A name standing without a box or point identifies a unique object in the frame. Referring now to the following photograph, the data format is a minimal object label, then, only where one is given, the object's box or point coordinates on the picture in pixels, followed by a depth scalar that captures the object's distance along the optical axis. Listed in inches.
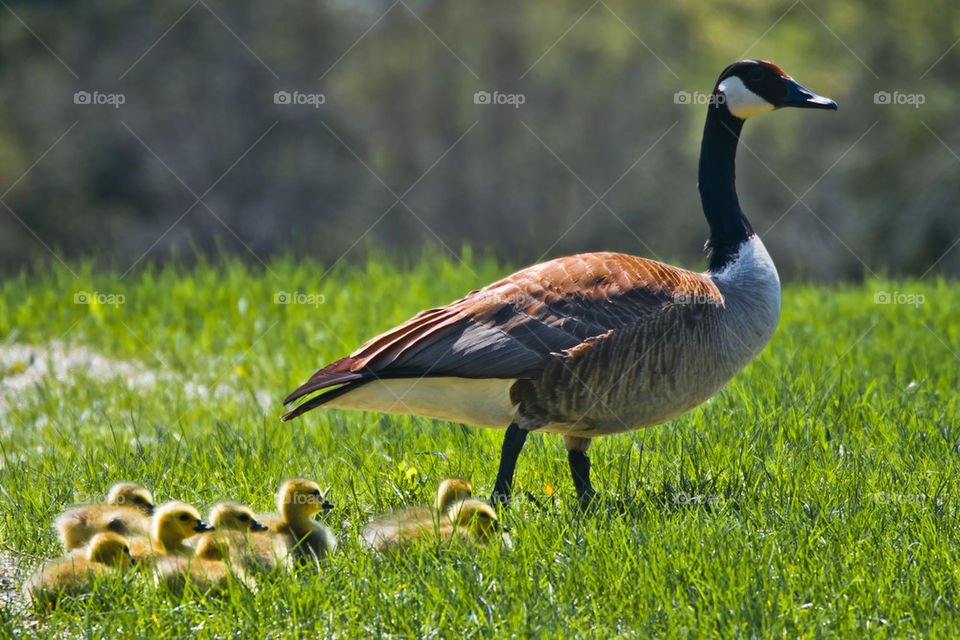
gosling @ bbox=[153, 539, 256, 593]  341.7
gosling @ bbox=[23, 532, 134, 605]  338.3
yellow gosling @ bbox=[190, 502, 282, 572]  355.3
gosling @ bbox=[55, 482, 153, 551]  379.2
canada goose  411.8
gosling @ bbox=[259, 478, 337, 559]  374.0
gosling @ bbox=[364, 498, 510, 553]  366.6
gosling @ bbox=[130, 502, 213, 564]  361.1
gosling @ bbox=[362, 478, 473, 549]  373.7
